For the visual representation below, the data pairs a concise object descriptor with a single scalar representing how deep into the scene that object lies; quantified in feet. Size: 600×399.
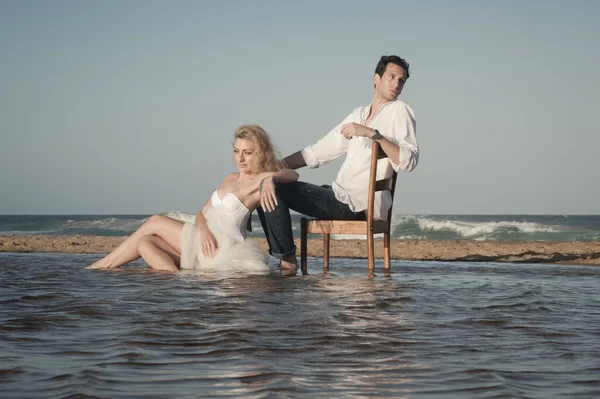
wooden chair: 16.62
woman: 16.89
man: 16.51
